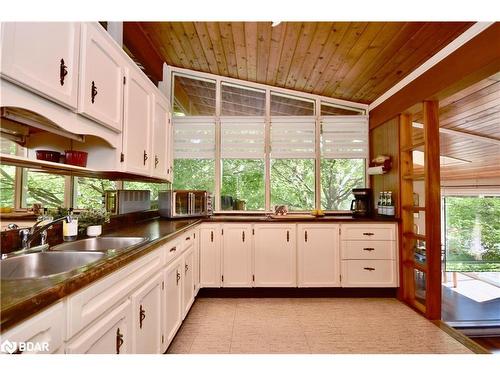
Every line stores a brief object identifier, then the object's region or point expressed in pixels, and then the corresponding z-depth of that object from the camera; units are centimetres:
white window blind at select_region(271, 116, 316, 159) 388
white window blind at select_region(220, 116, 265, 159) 387
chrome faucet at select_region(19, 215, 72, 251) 139
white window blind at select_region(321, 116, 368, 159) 389
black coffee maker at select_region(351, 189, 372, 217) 365
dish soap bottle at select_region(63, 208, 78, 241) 169
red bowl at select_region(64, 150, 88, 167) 165
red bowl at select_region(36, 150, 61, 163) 150
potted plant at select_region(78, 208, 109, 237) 187
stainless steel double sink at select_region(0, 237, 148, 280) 124
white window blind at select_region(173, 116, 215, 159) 385
